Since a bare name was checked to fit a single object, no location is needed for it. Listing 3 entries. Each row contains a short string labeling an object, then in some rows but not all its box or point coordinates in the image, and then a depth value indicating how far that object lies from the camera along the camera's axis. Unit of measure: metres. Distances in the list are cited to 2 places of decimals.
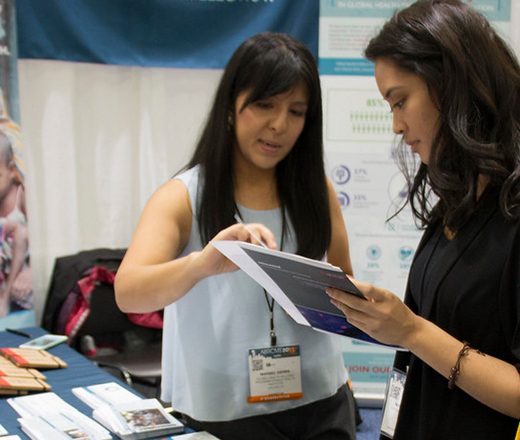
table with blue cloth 1.66
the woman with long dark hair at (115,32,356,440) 1.62
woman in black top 1.15
